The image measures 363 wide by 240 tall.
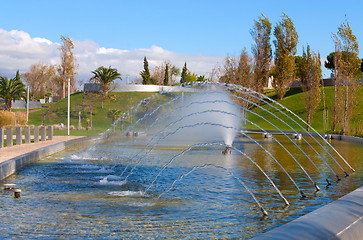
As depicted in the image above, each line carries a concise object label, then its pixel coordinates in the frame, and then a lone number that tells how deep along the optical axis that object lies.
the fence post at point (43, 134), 23.33
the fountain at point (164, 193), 6.74
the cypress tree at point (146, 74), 77.69
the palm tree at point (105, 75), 64.68
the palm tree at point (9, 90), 54.78
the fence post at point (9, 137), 19.48
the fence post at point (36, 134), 22.20
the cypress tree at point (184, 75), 87.21
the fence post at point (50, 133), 24.74
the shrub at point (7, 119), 29.50
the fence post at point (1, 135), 18.08
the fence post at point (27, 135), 21.56
